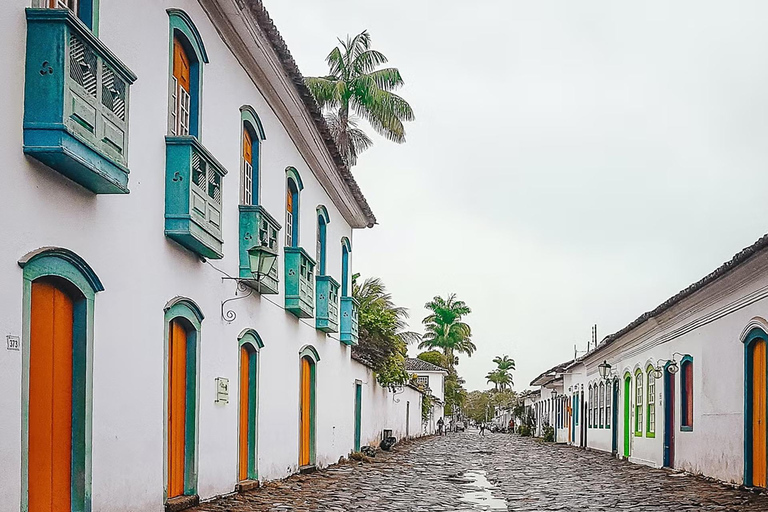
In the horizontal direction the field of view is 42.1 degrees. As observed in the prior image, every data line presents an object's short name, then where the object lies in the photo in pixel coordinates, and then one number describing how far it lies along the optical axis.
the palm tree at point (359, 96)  35.75
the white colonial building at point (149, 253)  6.78
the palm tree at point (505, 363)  129.38
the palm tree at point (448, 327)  86.44
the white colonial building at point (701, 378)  15.52
